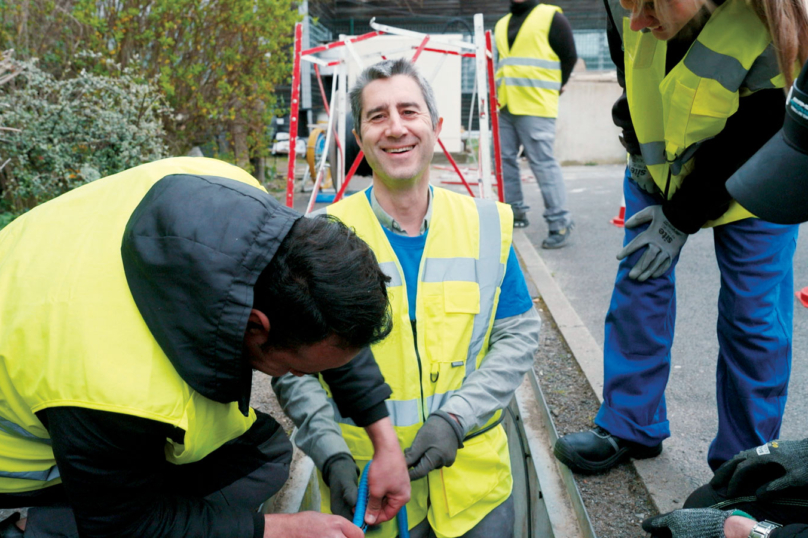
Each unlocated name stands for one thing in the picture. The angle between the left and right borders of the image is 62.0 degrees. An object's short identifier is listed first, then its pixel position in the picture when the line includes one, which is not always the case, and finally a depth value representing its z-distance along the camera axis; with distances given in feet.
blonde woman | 6.12
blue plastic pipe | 5.84
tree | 17.31
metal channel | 7.78
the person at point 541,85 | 19.36
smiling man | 6.42
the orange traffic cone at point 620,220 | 21.34
